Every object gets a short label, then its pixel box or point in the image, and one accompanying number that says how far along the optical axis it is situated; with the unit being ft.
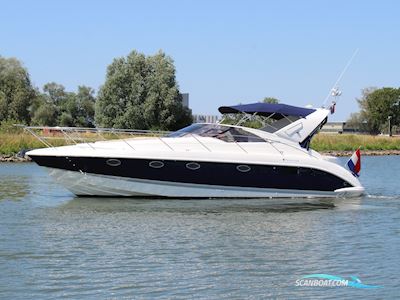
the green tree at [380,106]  420.36
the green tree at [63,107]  292.40
